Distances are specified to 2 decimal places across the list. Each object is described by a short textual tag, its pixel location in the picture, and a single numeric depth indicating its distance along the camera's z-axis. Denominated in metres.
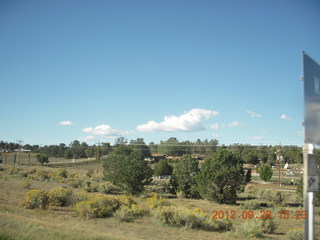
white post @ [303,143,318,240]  3.47
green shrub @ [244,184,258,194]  36.94
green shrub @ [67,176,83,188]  33.81
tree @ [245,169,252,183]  29.14
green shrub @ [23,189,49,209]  16.23
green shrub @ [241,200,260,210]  22.84
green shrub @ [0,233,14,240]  6.67
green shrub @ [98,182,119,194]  30.88
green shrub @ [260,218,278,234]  13.39
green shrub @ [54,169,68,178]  43.09
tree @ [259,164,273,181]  49.12
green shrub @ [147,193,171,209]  16.54
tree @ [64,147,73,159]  104.62
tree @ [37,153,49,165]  79.25
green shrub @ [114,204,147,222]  14.11
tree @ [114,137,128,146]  89.25
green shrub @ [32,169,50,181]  37.62
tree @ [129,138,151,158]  100.94
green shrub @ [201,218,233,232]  13.20
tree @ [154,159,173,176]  48.00
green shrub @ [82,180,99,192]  31.28
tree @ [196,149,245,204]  25.42
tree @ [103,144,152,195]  30.19
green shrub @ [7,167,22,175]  42.79
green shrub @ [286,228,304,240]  11.09
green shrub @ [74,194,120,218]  14.55
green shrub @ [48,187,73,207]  17.34
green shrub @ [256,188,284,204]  28.69
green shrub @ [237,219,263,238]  12.18
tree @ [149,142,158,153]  125.50
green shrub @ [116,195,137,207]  17.25
